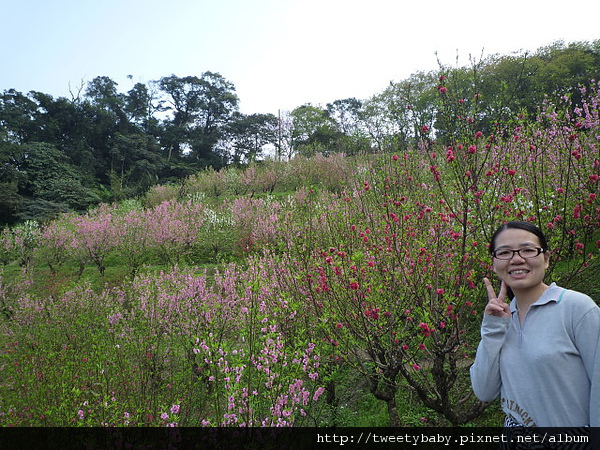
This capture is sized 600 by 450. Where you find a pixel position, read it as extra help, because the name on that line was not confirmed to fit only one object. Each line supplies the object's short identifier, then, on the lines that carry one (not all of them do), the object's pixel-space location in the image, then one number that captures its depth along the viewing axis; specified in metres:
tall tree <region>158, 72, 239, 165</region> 43.16
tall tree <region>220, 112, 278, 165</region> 42.53
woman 1.30
